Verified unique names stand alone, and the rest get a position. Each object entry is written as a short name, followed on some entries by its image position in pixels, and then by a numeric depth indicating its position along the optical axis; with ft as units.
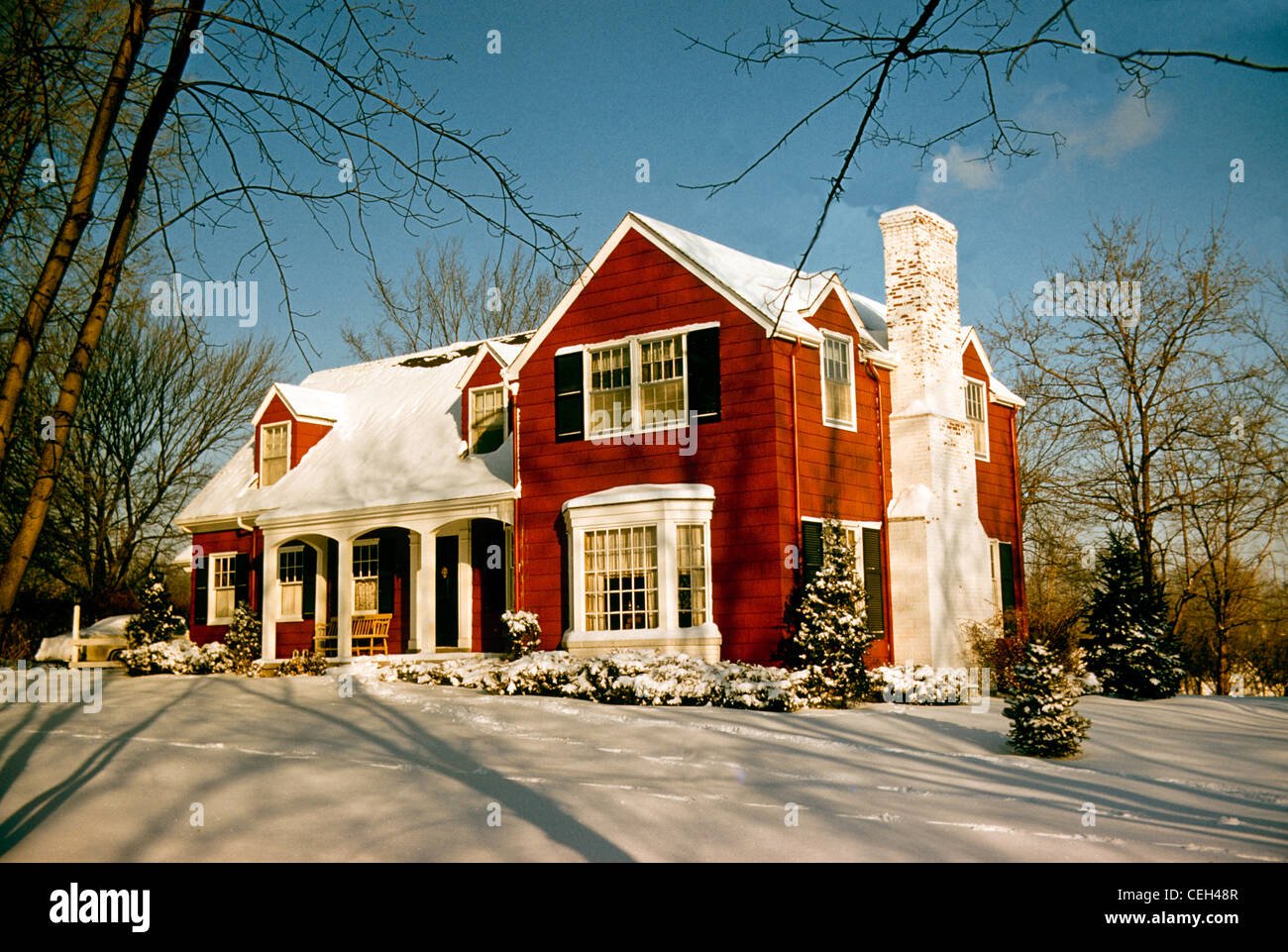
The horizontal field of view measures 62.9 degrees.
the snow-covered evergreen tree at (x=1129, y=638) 57.00
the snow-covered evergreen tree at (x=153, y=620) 67.36
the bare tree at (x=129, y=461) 100.73
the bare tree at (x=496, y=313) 126.82
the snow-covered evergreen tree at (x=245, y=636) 69.67
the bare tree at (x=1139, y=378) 77.25
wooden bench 70.85
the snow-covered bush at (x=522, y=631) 59.21
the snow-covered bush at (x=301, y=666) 63.31
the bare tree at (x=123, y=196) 16.74
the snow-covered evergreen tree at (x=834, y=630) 48.42
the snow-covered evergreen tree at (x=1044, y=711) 36.63
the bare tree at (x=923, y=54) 14.26
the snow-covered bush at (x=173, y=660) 63.41
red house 54.90
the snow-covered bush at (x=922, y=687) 50.52
